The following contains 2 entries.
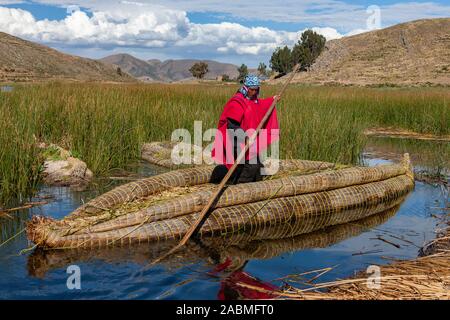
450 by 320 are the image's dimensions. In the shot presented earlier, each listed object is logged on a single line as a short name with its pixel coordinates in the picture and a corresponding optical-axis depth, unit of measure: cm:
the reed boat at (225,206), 522
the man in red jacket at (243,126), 652
